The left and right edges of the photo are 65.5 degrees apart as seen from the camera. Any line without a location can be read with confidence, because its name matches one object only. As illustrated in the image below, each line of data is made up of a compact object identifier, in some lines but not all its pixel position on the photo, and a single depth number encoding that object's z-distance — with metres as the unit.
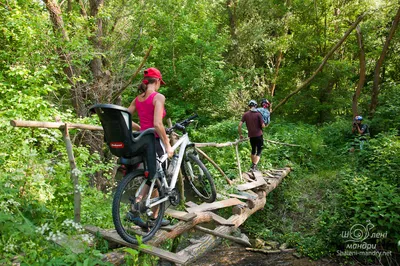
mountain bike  2.96
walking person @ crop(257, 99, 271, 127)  8.55
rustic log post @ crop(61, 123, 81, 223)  3.36
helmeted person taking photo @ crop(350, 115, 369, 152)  10.68
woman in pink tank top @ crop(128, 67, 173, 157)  3.41
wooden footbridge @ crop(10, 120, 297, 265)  3.24
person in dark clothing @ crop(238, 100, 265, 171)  7.75
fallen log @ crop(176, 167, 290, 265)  4.14
